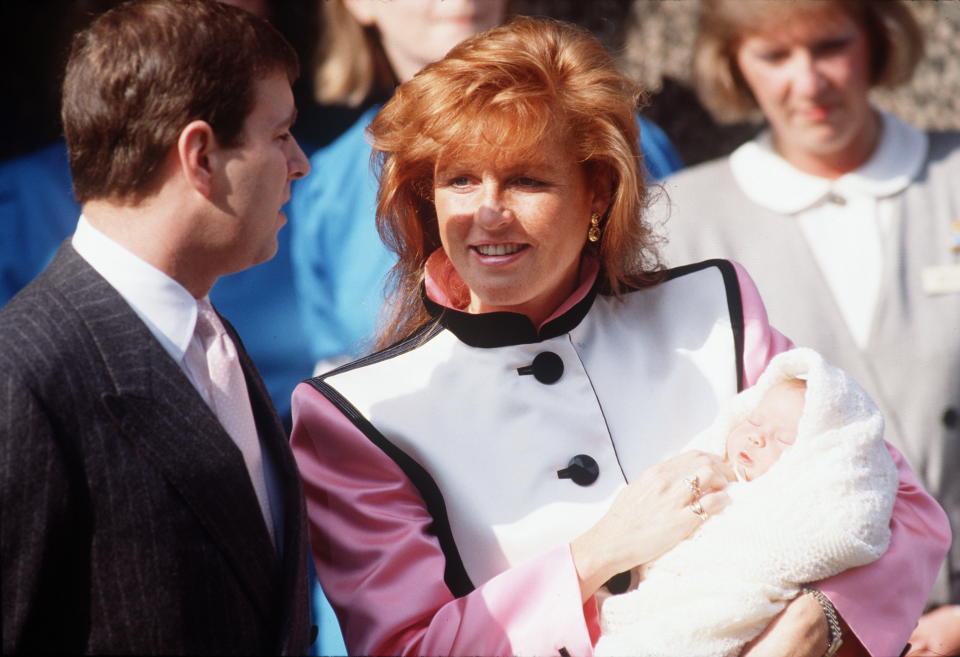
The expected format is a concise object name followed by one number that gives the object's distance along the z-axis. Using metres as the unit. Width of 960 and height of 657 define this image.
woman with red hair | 4.66
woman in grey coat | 6.95
